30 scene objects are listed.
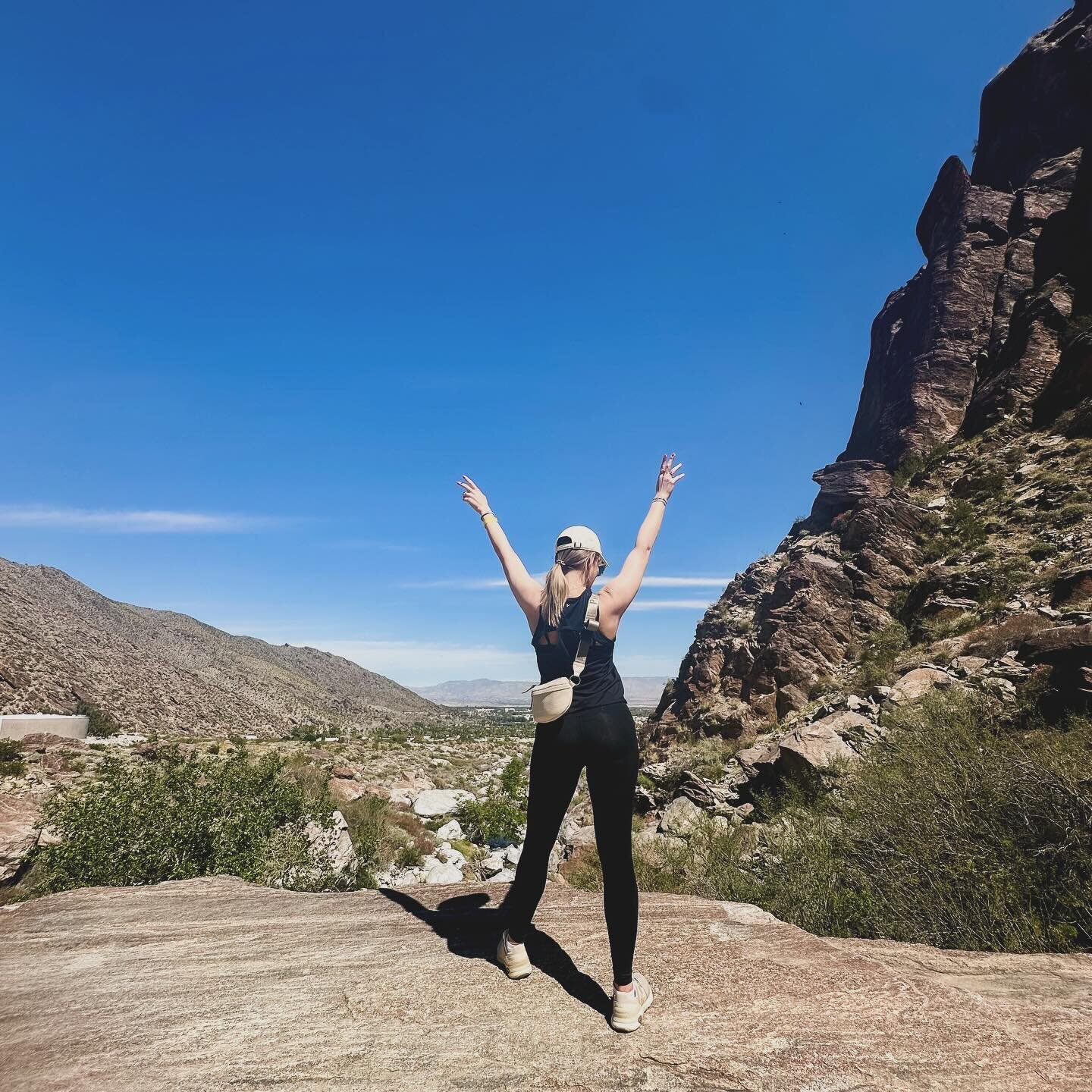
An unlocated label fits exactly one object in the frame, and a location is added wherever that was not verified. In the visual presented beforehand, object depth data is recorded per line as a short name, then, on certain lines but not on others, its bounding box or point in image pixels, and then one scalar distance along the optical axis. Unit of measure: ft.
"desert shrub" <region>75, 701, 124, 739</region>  134.62
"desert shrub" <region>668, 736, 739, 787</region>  59.52
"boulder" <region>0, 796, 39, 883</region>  26.99
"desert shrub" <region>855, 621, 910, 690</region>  63.94
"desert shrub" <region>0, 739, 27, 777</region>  70.54
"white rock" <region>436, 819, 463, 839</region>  66.64
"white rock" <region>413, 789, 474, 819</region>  79.92
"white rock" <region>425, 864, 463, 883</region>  48.54
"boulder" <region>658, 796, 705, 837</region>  40.91
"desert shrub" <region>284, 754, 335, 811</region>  48.95
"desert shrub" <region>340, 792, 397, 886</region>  45.60
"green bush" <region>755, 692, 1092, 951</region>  16.05
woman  9.04
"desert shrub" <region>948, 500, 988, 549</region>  75.36
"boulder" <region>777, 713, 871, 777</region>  37.76
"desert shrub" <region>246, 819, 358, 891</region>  28.91
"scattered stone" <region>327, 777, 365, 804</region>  68.49
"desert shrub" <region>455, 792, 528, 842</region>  69.72
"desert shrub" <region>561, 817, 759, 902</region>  25.62
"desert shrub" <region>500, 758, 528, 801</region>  95.91
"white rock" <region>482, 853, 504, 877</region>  51.57
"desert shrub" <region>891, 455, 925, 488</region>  109.40
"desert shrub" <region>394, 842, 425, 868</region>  52.82
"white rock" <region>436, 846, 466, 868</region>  54.54
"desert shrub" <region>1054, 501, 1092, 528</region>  64.13
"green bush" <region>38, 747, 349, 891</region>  26.12
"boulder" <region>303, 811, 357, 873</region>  35.24
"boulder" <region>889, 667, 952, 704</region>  41.83
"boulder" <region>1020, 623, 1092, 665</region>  32.04
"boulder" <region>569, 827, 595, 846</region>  39.83
